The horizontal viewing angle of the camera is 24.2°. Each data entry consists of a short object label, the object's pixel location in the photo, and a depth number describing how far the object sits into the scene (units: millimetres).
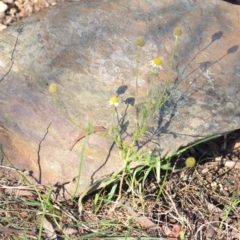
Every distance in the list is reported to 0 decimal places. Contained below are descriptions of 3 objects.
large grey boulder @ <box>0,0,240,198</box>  2621
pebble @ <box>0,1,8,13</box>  3488
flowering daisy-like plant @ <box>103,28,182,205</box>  2527
